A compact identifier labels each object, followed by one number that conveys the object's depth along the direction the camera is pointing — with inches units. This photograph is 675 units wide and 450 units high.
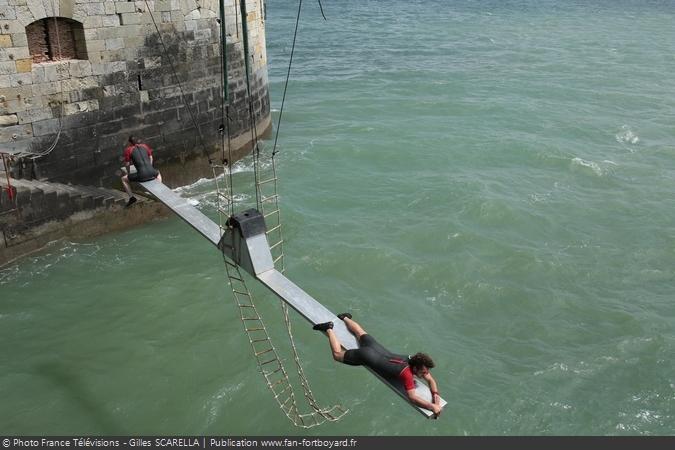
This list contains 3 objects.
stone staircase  463.2
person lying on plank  217.7
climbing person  343.3
